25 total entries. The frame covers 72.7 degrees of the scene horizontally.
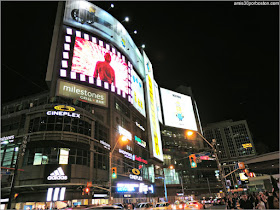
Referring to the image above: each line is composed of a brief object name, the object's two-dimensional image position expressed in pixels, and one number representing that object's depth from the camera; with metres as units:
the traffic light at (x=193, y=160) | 24.56
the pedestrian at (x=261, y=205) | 13.30
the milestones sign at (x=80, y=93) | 23.70
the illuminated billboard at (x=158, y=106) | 54.31
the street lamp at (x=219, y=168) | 19.95
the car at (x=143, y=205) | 32.22
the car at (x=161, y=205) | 30.24
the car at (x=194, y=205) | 26.75
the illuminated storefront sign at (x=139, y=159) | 50.01
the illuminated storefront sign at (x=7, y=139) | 35.34
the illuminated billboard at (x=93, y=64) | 28.56
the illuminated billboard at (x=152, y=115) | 44.03
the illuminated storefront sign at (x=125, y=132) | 47.71
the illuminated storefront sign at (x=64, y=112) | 33.88
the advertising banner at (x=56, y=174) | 29.66
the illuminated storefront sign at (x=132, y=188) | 40.12
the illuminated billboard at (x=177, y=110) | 53.41
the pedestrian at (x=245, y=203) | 12.38
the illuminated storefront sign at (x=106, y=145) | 39.86
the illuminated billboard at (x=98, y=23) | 35.78
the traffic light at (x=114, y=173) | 21.58
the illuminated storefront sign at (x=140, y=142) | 53.58
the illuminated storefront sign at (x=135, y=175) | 44.08
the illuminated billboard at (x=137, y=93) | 42.56
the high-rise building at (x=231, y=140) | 129.75
